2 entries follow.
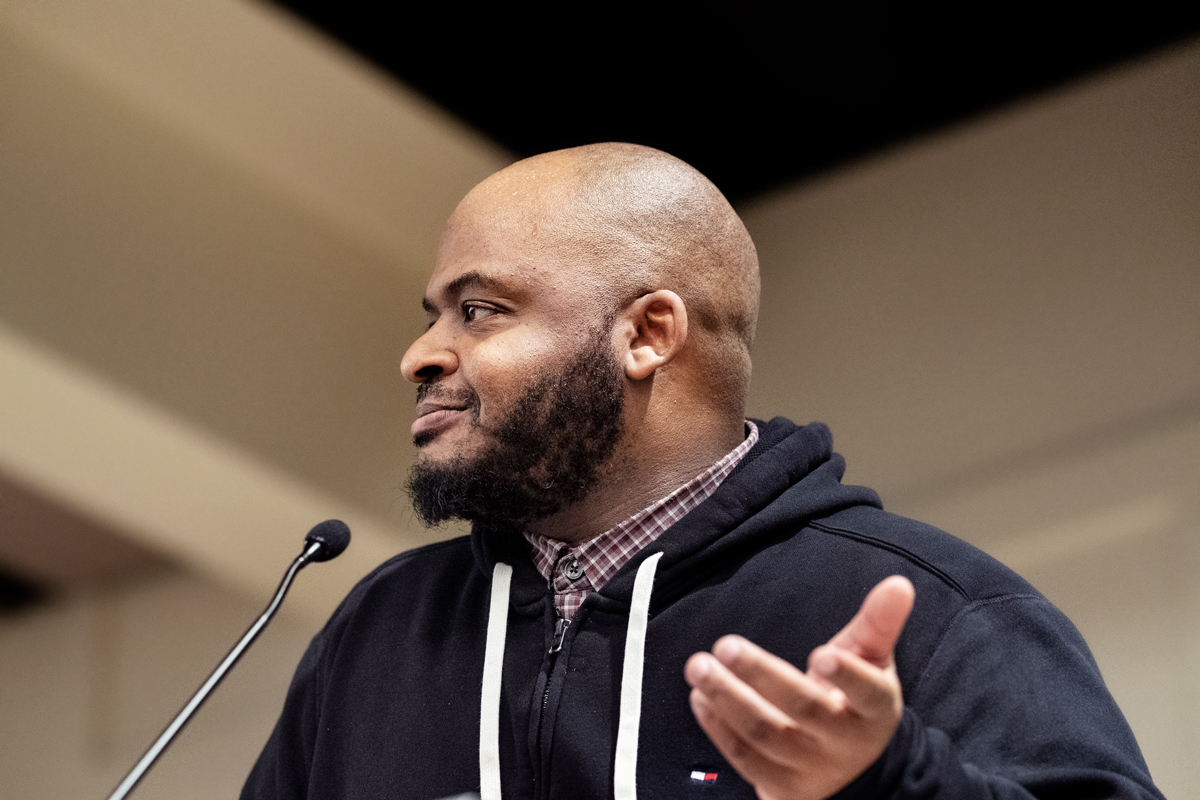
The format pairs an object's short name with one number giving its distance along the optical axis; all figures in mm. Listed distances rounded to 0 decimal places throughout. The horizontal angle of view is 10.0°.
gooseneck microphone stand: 3834
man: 3883
